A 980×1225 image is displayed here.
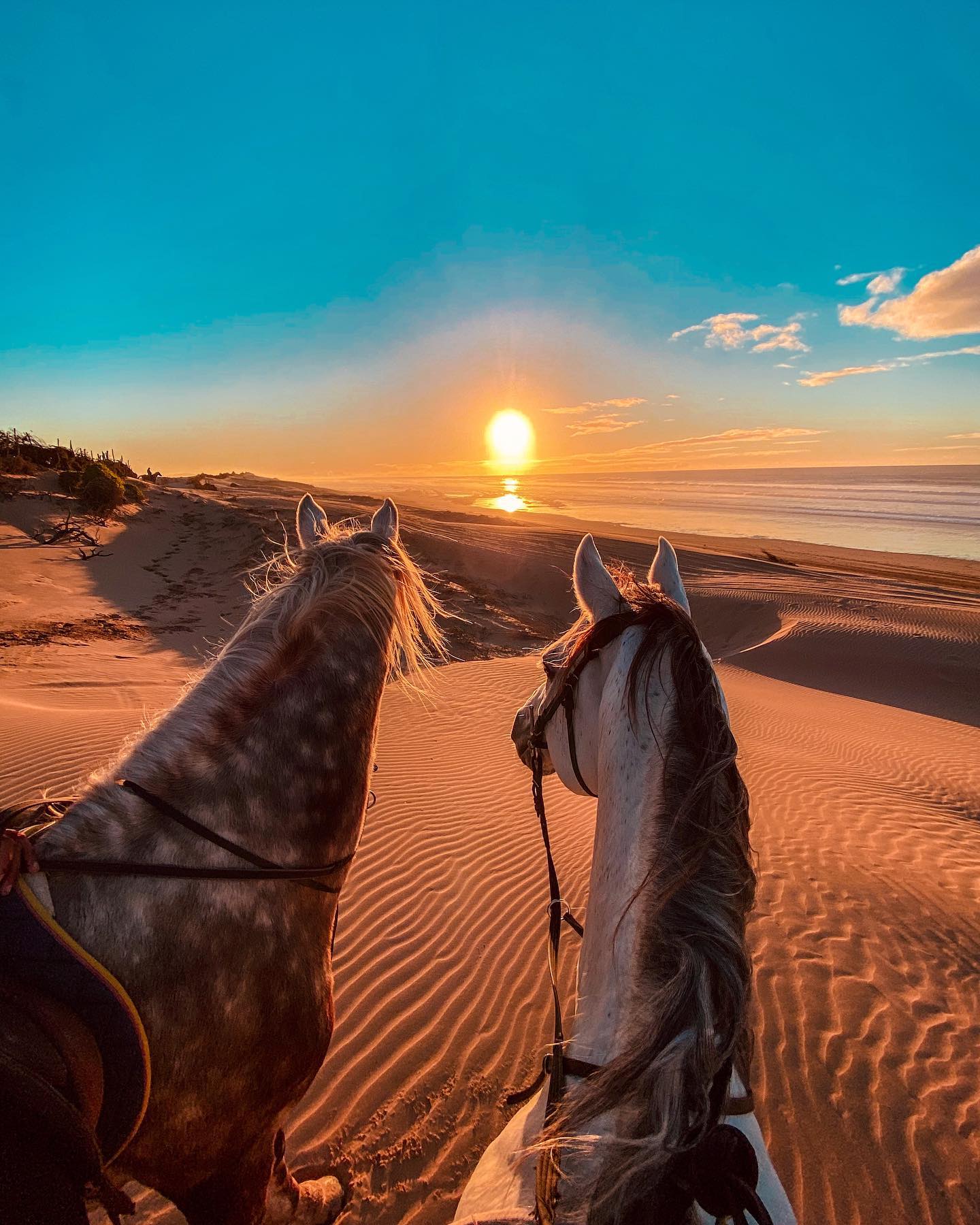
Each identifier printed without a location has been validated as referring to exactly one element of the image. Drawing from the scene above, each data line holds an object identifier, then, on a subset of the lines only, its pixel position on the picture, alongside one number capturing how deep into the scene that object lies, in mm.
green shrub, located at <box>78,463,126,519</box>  23750
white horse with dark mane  990
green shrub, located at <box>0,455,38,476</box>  27064
